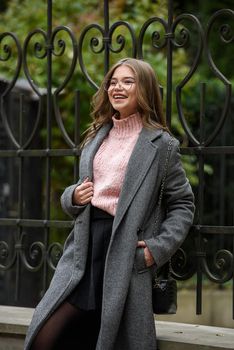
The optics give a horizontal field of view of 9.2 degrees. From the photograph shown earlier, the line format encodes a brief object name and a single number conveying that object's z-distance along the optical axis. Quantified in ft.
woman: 18.88
